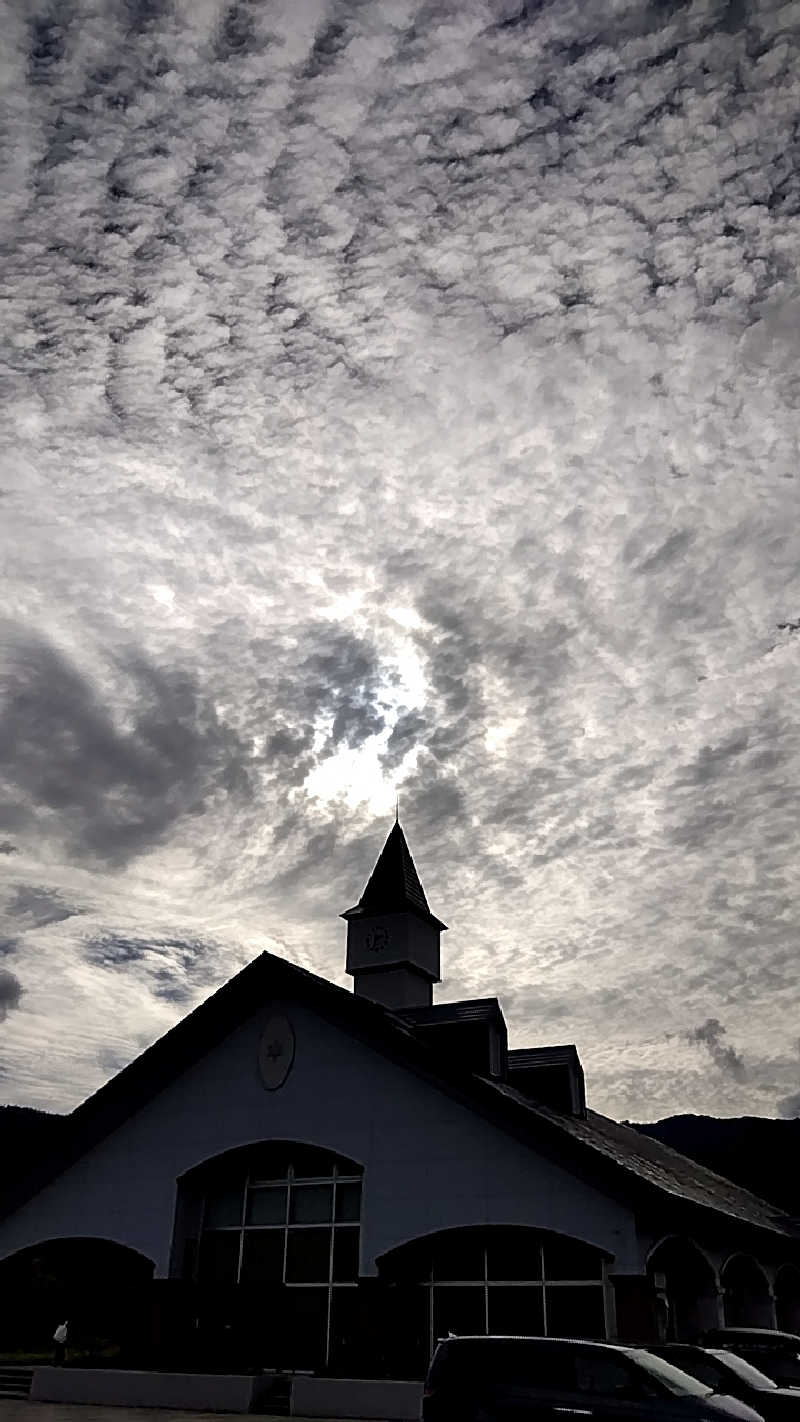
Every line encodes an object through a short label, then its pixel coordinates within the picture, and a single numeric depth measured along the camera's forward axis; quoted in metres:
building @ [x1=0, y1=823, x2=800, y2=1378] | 21.06
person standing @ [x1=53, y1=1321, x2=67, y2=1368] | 23.14
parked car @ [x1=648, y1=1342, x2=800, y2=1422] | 13.70
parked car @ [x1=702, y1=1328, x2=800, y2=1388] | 16.89
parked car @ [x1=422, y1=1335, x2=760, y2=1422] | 11.30
